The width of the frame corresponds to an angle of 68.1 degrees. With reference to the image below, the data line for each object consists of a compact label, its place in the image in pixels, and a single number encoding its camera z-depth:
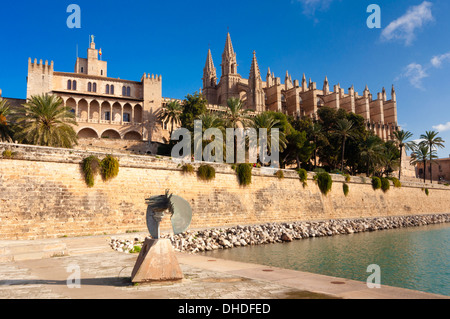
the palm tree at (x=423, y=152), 56.24
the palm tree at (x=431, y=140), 55.31
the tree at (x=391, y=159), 52.31
